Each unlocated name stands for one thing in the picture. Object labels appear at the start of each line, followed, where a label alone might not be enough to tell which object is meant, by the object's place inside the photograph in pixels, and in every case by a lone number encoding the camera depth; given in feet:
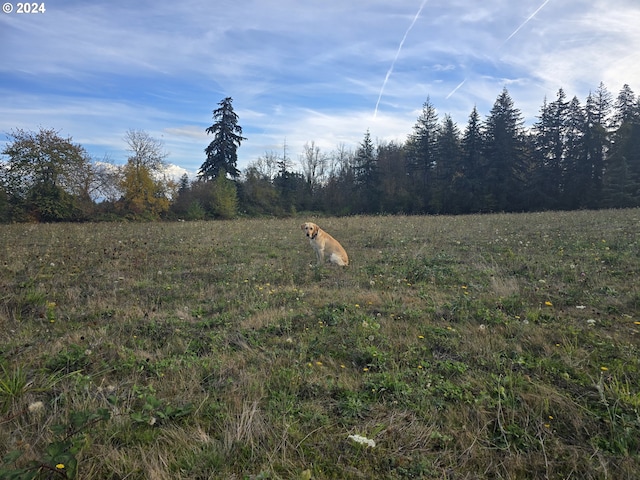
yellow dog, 31.71
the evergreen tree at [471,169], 143.84
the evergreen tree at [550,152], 134.82
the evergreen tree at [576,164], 130.00
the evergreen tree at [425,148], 162.91
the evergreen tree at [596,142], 128.16
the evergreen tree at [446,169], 148.25
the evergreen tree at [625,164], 116.47
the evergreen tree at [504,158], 138.21
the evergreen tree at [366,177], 166.71
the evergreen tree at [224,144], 165.58
